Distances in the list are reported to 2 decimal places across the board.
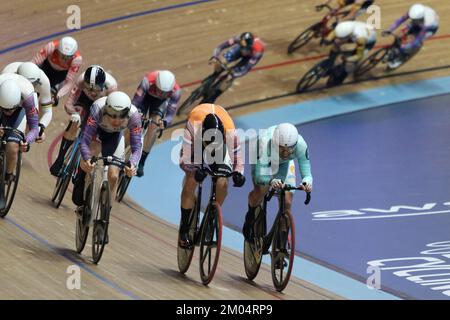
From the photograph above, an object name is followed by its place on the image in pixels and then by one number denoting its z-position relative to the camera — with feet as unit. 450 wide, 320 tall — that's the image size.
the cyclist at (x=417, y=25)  95.71
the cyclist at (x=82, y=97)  62.39
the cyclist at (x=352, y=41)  92.02
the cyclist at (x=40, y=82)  62.85
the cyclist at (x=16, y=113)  55.31
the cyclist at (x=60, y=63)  69.72
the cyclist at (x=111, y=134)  51.98
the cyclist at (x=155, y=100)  68.95
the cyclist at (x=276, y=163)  51.34
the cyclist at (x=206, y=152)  50.62
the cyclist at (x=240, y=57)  85.56
